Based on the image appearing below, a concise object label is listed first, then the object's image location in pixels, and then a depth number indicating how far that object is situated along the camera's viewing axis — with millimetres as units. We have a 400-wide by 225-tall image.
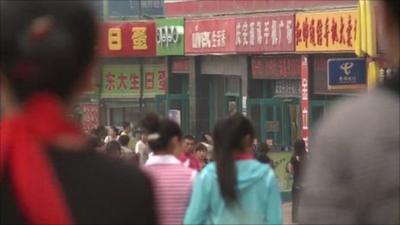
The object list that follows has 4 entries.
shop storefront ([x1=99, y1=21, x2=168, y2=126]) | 38031
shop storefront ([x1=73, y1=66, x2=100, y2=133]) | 42281
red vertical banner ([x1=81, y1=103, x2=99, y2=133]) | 42831
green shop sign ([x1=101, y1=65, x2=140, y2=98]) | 41938
